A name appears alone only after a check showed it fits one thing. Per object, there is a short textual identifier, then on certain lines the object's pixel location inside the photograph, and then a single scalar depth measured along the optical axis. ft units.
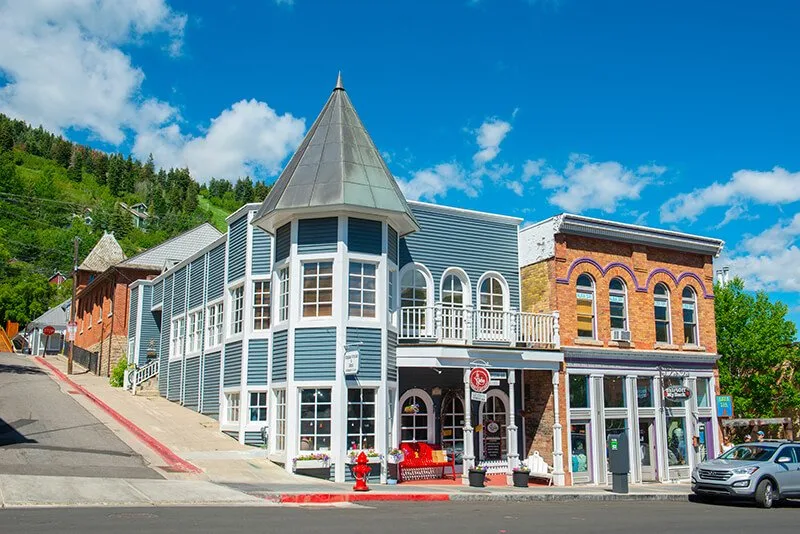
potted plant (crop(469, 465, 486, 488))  61.93
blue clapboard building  60.49
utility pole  135.40
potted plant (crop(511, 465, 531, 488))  64.18
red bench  64.08
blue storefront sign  84.99
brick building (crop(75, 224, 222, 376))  124.57
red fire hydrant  54.19
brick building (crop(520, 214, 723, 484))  75.72
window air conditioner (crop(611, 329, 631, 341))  79.28
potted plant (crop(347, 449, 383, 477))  58.65
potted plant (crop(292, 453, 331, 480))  58.23
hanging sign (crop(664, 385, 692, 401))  80.38
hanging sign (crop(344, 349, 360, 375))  58.33
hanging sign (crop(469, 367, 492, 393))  62.18
